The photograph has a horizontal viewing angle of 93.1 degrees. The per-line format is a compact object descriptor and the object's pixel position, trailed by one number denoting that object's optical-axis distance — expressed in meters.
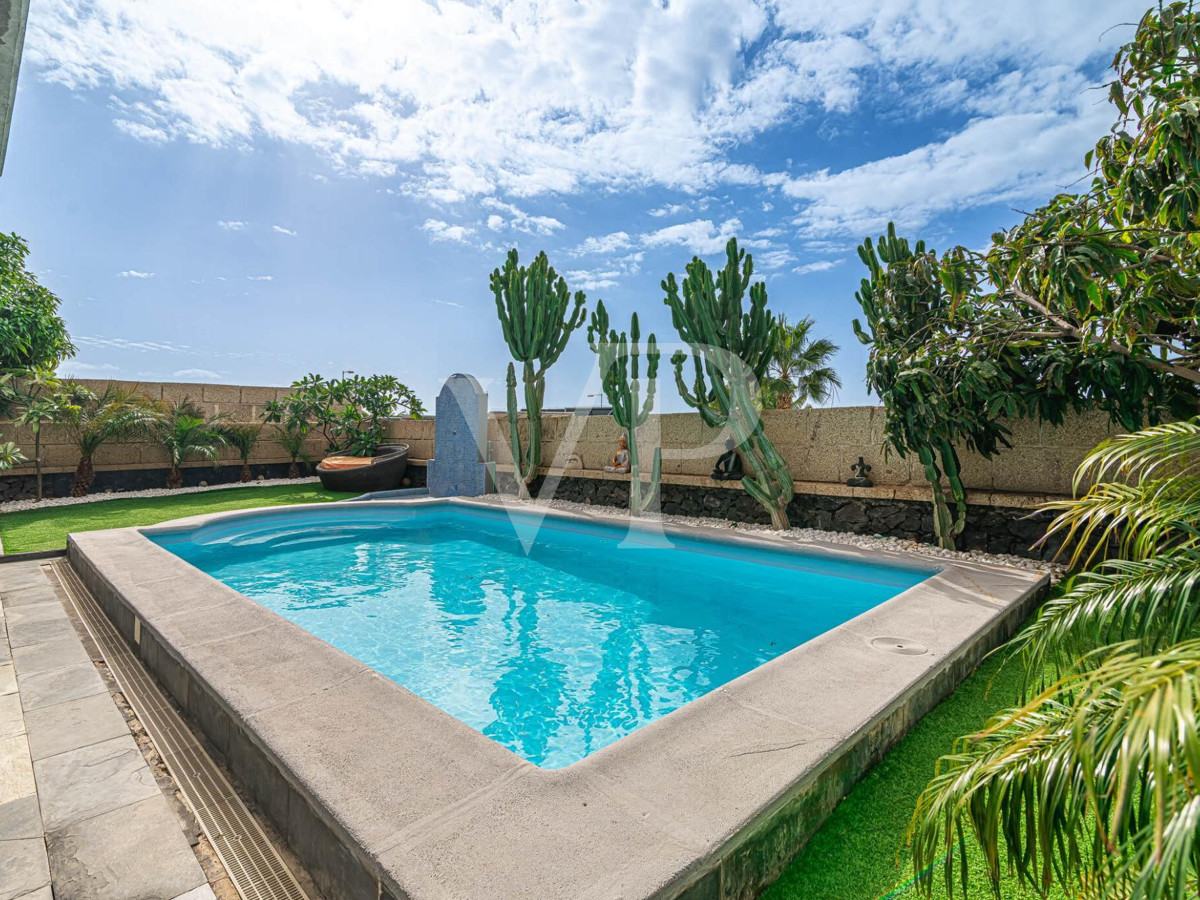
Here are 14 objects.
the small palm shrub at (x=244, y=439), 14.02
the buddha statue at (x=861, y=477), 8.04
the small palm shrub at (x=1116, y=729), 0.83
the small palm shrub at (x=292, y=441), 15.11
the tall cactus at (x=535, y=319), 11.64
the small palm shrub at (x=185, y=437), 12.68
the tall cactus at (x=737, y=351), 8.42
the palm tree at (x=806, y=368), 23.41
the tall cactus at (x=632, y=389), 10.27
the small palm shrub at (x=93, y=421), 11.34
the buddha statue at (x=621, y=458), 10.95
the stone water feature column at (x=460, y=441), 13.54
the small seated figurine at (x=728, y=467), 9.45
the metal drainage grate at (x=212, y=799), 2.08
